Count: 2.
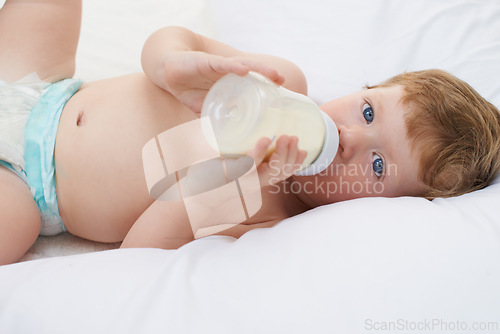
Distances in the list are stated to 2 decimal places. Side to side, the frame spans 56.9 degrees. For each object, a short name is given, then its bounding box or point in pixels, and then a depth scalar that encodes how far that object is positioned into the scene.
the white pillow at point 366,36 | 1.24
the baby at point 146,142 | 0.84
